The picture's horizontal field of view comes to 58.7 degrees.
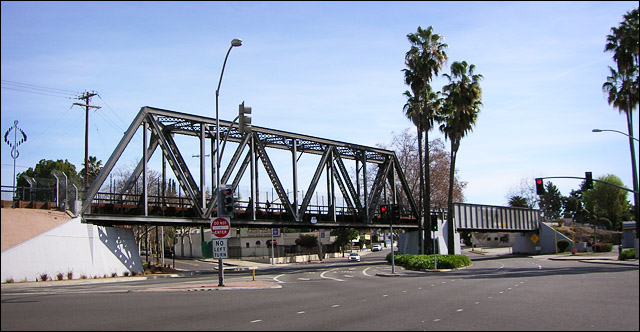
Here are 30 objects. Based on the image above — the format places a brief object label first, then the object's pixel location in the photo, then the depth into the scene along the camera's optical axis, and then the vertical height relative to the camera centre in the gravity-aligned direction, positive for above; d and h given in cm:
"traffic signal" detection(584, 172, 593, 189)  3562 +207
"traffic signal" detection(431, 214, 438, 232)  4047 -53
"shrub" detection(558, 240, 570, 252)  7344 -414
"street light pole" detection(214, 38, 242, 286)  2397 +392
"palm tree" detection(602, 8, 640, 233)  4534 +1182
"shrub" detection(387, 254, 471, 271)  4141 -340
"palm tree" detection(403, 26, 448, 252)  5266 +1389
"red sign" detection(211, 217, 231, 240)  2534 -24
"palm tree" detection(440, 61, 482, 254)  5328 +1049
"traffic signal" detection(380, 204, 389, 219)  3685 +52
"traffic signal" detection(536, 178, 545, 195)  3806 +184
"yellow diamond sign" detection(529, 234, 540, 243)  7168 -307
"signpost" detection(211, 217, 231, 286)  2533 -51
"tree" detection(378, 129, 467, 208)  7780 +613
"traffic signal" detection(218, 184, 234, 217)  2548 +95
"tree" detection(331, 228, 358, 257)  9475 -299
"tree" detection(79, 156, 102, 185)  7718 +882
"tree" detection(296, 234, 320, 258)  8831 -328
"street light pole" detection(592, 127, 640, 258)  4400 +235
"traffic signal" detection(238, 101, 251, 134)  2314 +422
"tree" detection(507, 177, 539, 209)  12619 +303
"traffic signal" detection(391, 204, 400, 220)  3781 +37
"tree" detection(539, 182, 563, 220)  15409 +366
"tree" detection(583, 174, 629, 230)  11181 +193
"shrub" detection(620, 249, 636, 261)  4506 -347
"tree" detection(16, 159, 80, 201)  7752 +838
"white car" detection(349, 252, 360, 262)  7383 -508
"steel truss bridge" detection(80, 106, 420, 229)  3694 +313
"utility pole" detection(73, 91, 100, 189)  5656 +1090
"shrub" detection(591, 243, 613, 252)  6820 -424
